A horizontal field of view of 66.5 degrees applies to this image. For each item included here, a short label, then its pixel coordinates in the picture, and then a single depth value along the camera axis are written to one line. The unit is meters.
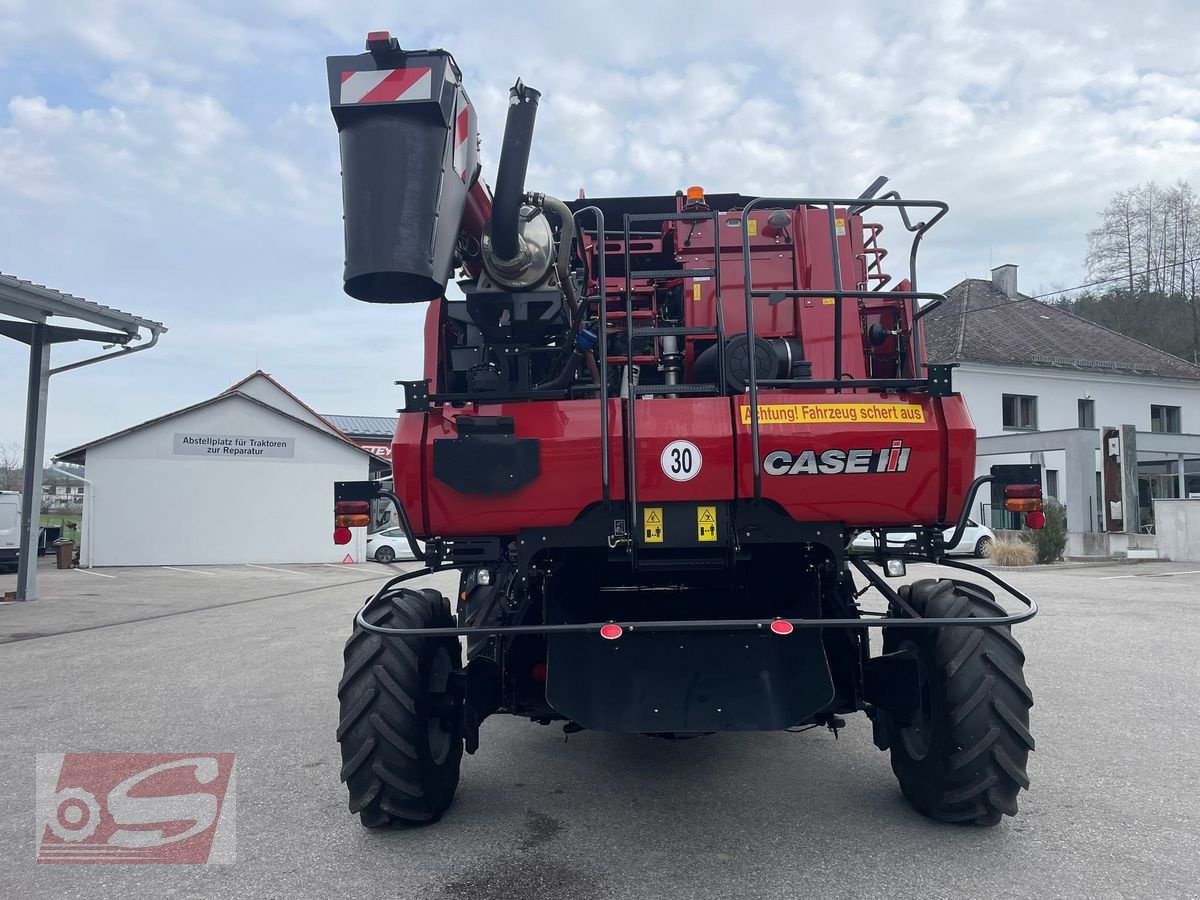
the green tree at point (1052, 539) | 19.97
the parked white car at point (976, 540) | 23.41
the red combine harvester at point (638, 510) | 3.65
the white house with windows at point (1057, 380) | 30.89
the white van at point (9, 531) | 22.17
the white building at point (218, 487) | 24.89
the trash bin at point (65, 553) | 23.28
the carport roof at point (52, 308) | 11.78
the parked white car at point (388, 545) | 27.03
